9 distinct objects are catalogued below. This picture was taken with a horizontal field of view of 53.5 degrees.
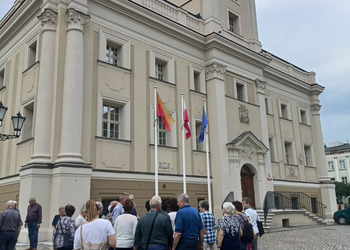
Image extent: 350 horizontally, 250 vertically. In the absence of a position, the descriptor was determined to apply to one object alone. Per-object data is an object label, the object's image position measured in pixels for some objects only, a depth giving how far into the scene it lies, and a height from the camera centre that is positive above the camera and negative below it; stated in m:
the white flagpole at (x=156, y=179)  13.90 +1.21
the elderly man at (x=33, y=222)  11.07 -0.25
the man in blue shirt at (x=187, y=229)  5.92 -0.33
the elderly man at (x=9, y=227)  8.35 -0.30
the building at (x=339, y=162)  71.06 +8.72
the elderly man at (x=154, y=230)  5.55 -0.31
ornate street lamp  11.68 +3.01
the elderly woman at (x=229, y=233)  6.32 -0.44
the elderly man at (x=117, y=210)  8.77 +0.04
